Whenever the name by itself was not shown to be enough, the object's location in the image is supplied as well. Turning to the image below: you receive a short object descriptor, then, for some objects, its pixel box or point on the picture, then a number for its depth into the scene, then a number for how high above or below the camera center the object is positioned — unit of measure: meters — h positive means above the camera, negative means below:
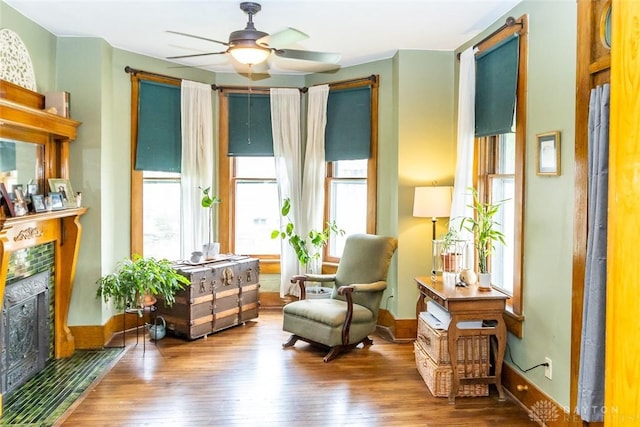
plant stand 4.35 -1.17
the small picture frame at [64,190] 3.93 +0.08
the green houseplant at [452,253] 3.77 -0.42
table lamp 4.12 +0.00
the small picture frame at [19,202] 3.34 -0.02
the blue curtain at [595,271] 2.28 -0.34
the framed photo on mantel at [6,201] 3.15 -0.01
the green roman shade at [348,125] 5.12 +0.86
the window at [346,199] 5.36 +0.03
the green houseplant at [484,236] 3.44 -0.25
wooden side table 3.29 -0.85
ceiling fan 3.16 +1.08
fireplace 3.31 -1.00
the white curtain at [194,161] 5.13 +0.43
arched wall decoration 3.43 +1.06
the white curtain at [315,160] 5.36 +0.47
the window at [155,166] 4.81 +0.35
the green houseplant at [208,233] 5.00 -0.37
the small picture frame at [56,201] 3.79 -0.01
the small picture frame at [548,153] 2.86 +0.31
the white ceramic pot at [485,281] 3.48 -0.59
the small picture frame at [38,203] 3.58 -0.03
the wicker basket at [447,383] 3.37 -1.31
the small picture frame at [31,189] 3.64 +0.08
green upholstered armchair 4.11 -0.97
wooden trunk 4.51 -1.00
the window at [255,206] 5.65 -0.06
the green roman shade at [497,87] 3.42 +0.90
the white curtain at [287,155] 5.45 +0.53
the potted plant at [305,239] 5.24 -0.43
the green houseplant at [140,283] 4.13 -0.74
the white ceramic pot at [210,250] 4.99 -0.53
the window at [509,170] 3.30 +0.26
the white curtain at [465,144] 4.00 +0.49
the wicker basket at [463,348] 3.39 -1.06
